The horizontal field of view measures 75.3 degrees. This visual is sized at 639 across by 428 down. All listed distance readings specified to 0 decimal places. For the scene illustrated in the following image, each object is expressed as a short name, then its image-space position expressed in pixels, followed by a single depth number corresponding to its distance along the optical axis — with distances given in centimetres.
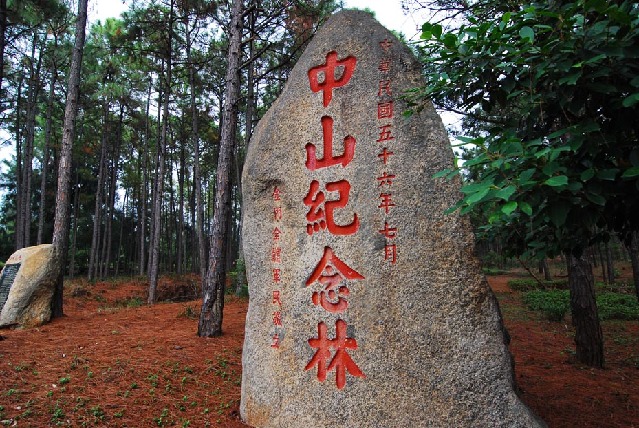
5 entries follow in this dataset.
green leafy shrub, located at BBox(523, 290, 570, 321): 938
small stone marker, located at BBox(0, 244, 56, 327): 657
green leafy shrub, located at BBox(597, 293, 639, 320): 990
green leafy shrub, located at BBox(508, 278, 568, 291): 1594
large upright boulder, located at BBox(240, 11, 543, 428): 280
